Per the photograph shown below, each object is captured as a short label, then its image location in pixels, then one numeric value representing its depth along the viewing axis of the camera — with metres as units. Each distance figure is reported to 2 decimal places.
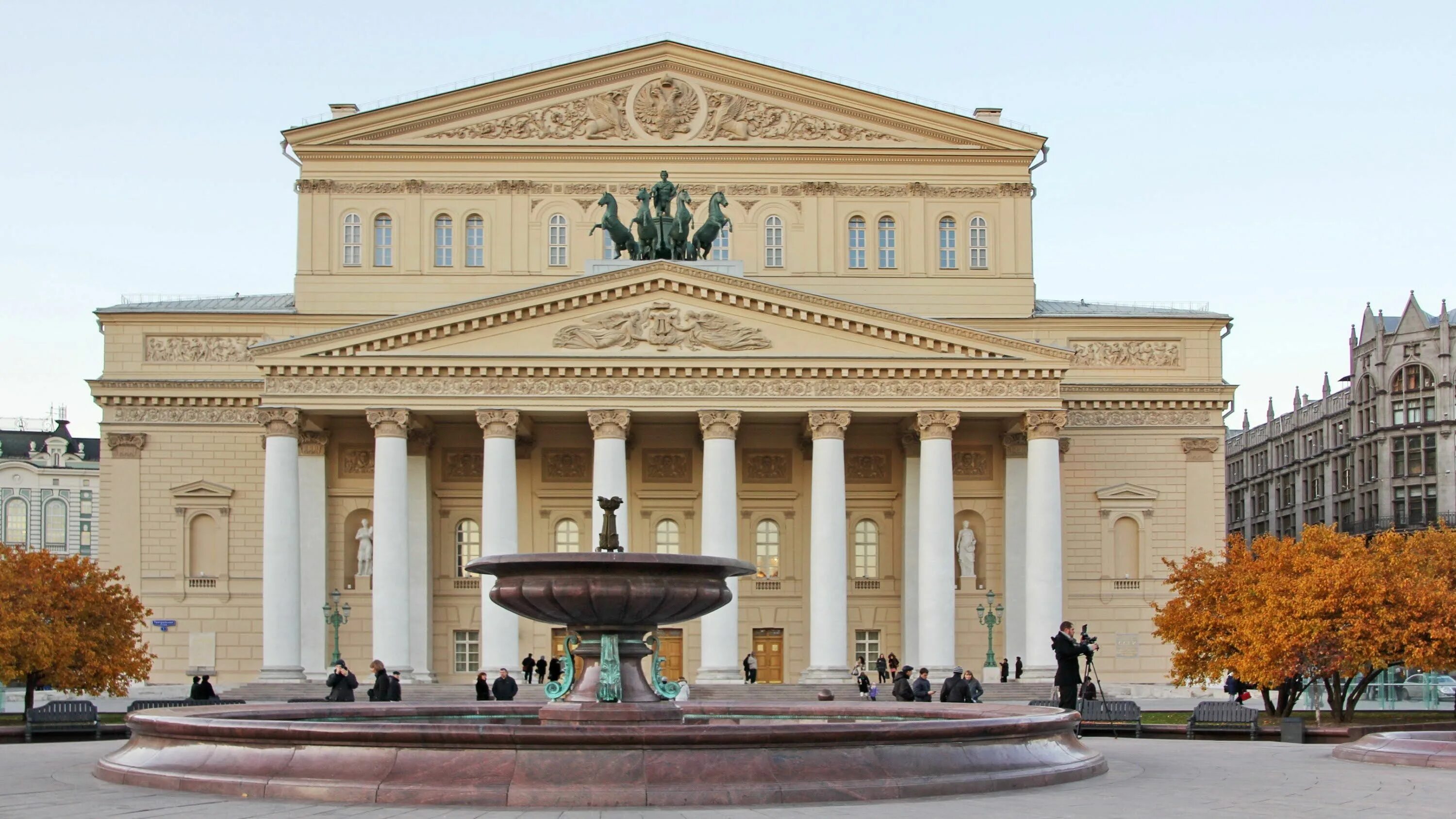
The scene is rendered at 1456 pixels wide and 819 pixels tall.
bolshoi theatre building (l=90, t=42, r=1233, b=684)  46.56
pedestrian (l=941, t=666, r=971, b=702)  32.84
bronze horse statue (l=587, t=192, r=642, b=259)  49.62
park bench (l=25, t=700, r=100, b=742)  28.70
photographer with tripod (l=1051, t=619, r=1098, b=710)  26.00
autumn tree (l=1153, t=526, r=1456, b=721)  33.66
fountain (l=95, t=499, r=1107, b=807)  15.66
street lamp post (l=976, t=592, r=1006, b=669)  48.47
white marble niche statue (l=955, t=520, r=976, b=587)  51.84
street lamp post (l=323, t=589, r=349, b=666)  46.94
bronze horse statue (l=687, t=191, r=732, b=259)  49.53
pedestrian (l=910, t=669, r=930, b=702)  34.00
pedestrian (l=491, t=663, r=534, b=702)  34.66
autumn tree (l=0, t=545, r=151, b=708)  37.34
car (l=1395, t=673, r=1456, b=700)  48.94
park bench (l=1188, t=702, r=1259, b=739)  28.80
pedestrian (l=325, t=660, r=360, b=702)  29.95
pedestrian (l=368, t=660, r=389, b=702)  31.97
